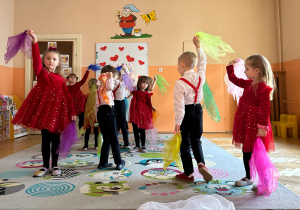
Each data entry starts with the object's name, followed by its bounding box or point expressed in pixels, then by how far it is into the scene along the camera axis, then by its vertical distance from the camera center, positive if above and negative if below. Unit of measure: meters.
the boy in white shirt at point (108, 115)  2.42 -0.05
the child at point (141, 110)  3.52 +0.00
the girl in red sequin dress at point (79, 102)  3.84 +0.15
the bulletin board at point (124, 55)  5.73 +1.44
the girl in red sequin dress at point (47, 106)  2.23 +0.06
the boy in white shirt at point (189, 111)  2.01 -0.02
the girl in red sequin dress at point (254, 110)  1.81 -0.01
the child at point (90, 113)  3.53 -0.04
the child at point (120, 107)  3.57 +0.05
